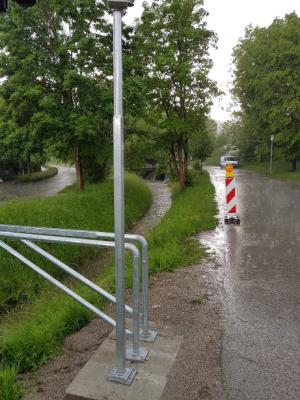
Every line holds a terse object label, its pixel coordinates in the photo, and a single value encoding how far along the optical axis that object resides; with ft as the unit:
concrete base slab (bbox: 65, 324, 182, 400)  9.13
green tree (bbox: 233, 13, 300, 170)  89.86
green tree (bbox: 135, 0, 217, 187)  53.72
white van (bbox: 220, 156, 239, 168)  147.73
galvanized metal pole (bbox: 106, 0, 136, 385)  8.70
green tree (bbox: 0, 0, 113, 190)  42.06
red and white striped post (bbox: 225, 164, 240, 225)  29.53
